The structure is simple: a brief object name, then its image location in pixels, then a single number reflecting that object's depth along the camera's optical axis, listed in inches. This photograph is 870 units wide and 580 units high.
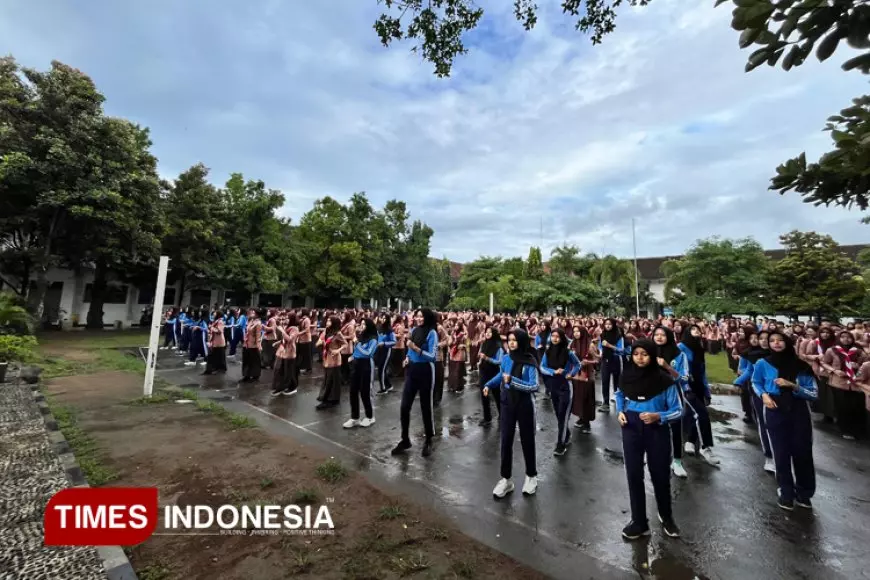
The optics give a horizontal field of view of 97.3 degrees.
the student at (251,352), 389.1
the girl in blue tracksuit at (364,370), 244.7
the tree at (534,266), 1316.4
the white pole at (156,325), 294.2
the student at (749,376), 180.2
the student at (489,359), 251.4
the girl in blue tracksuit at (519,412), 164.2
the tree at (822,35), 62.5
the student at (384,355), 290.7
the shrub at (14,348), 349.7
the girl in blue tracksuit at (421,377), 208.7
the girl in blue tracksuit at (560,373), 215.0
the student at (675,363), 190.1
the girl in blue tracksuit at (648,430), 134.6
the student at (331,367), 307.3
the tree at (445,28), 168.2
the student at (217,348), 413.4
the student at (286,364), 344.5
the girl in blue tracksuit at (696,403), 212.4
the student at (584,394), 257.6
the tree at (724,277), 922.1
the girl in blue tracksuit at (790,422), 156.8
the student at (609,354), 307.4
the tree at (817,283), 856.2
